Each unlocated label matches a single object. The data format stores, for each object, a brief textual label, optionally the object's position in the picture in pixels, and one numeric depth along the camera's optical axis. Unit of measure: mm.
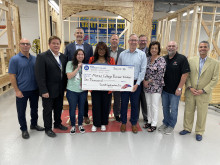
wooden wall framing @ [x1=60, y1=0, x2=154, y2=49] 4266
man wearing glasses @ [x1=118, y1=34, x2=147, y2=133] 2834
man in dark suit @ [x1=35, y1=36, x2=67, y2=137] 2580
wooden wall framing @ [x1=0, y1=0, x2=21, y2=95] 5512
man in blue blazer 3137
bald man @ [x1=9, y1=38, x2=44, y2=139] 2581
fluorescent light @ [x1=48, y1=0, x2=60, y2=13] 6555
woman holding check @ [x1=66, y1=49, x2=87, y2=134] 2711
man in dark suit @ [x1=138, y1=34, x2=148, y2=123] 3321
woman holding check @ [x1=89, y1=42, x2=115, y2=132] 2745
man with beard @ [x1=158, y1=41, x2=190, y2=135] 2799
